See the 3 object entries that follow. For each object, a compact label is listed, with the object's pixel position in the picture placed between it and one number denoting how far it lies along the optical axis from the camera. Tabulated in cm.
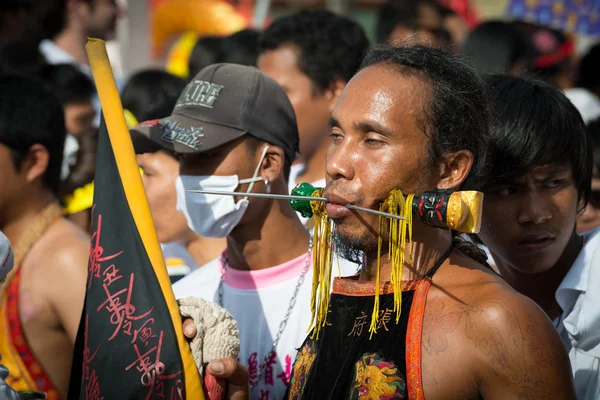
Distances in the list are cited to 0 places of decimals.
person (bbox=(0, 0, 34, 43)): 772
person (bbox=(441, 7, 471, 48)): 908
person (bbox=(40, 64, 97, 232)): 557
